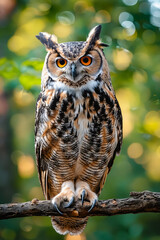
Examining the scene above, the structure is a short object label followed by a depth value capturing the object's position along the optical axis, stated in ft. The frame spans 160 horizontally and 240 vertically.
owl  24.31
